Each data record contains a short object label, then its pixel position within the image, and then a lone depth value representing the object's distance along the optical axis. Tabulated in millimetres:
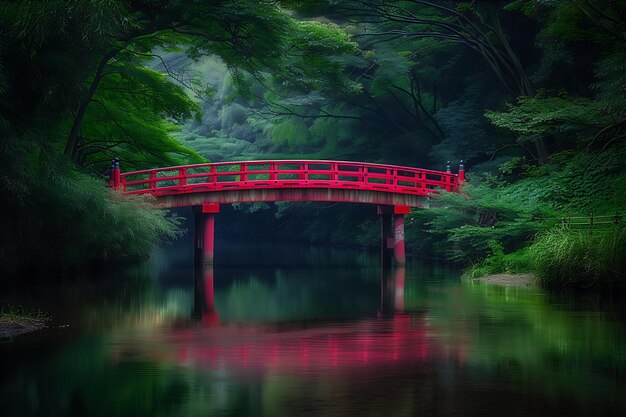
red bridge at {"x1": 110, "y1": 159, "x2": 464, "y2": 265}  36031
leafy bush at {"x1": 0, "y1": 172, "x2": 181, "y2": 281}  25000
